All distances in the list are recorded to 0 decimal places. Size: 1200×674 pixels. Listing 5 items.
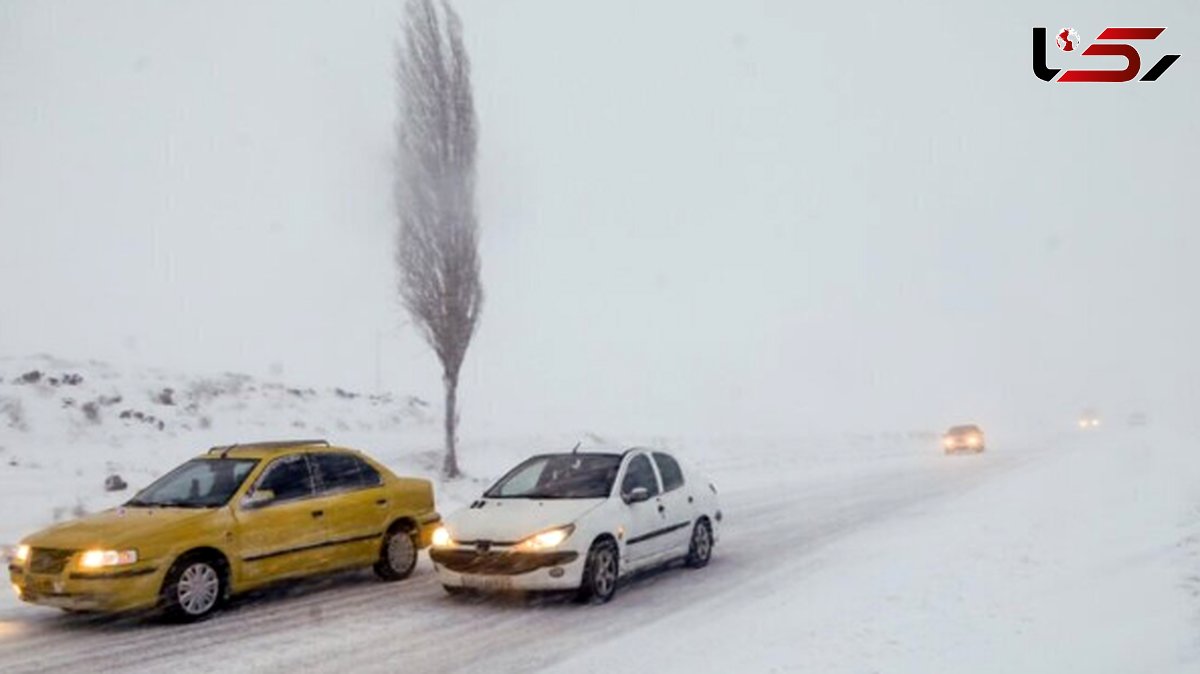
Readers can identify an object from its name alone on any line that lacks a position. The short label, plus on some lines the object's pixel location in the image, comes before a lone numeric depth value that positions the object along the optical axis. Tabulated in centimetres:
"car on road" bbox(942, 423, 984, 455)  3916
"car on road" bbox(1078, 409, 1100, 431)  8082
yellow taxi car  857
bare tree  2344
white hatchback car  934
